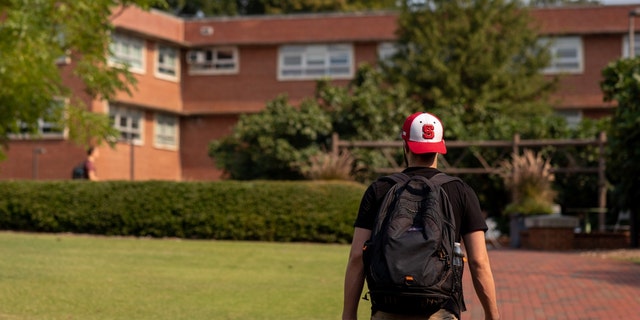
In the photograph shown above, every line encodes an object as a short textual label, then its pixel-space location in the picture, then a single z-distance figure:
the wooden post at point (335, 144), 27.70
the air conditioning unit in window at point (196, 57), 45.09
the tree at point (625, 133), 21.11
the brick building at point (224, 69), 41.69
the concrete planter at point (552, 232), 22.59
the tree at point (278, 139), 31.38
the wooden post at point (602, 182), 25.23
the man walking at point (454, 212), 4.50
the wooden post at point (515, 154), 24.64
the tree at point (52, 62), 19.05
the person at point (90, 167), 27.35
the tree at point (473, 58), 38.47
